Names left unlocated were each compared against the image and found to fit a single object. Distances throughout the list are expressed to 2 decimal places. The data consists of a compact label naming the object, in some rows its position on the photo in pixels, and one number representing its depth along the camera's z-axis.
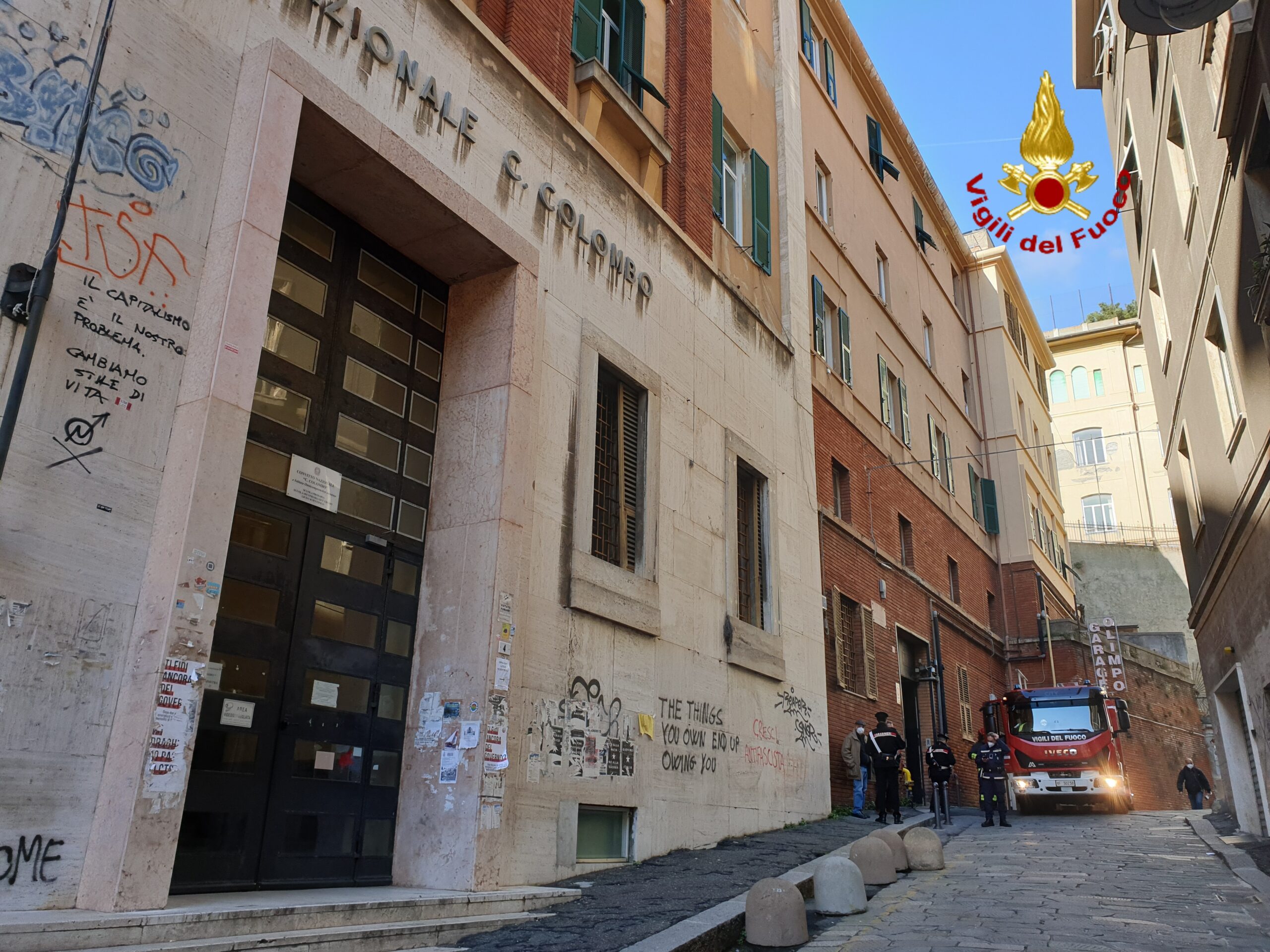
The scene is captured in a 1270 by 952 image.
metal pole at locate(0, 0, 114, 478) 5.64
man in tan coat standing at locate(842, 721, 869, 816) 15.63
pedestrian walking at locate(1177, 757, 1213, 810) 26.48
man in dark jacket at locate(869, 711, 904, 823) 14.65
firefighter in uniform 16.98
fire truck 19.72
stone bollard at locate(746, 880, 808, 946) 6.80
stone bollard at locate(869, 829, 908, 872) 10.38
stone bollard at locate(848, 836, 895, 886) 9.46
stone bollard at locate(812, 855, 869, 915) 8.03
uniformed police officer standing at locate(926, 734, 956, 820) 15.77
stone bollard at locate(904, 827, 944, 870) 10.59
